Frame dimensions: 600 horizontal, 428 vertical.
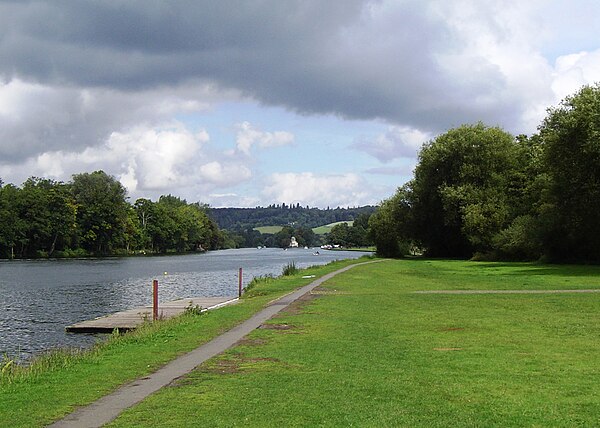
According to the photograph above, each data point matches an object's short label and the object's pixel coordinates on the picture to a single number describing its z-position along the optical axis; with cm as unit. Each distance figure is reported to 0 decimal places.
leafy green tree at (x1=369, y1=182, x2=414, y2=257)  9156
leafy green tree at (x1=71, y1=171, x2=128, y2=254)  13562
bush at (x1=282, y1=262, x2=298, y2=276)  5493
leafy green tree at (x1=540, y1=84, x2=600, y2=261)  5106
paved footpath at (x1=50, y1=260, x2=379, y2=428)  920
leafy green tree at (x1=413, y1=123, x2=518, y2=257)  7419
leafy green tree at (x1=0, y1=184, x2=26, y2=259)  11506
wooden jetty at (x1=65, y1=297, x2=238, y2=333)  2753
